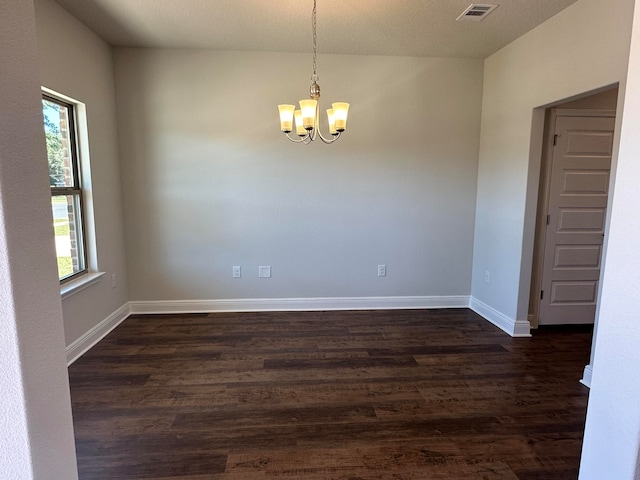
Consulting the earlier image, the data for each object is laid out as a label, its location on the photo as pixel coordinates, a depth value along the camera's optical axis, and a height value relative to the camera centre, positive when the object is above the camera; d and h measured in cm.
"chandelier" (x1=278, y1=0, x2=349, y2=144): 246 +55
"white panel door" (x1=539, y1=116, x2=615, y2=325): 342 -23
